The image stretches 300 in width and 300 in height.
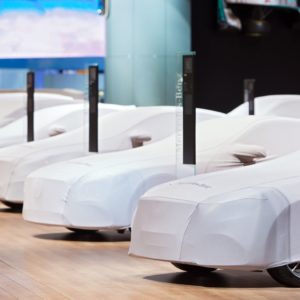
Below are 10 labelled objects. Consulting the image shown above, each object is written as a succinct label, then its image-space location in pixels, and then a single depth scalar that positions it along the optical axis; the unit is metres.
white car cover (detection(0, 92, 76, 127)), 19.11
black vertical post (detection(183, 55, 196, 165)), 10.57
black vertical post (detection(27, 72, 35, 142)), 17.03
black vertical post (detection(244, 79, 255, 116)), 14.49
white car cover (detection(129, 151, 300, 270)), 8.49
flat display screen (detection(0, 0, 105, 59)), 22.56
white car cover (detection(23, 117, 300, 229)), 11.43
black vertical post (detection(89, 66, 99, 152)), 14.16
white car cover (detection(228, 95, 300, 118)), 14.38
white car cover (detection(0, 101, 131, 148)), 16.81
